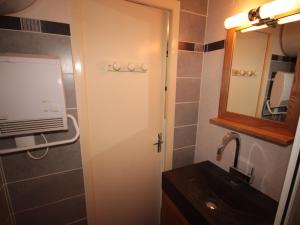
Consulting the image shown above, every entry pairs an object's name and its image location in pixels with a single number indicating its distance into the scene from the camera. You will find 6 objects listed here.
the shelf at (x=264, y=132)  0.81
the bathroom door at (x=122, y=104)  1.09
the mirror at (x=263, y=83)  0.84
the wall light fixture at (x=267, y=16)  0.78
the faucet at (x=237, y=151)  1.08
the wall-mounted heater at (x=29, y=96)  0.76
